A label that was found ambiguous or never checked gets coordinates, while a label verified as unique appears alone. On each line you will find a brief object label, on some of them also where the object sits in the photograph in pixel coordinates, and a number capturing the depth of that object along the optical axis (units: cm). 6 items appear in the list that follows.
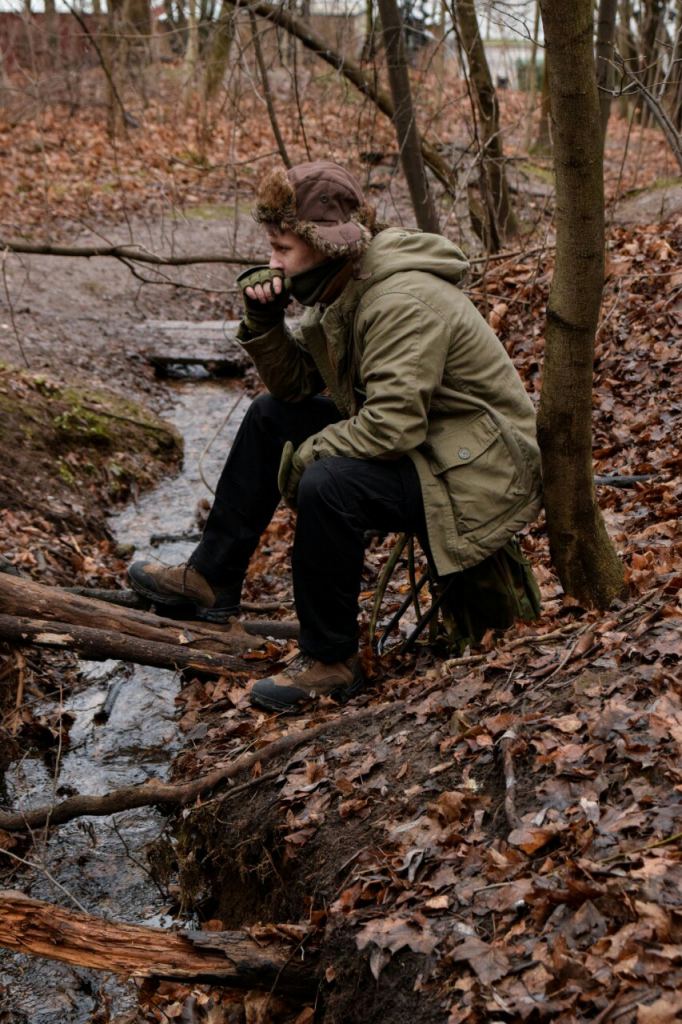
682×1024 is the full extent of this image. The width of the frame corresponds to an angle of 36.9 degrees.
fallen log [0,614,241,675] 438
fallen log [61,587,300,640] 496
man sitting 379
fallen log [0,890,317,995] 299
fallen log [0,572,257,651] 447
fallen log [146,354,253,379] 1122
